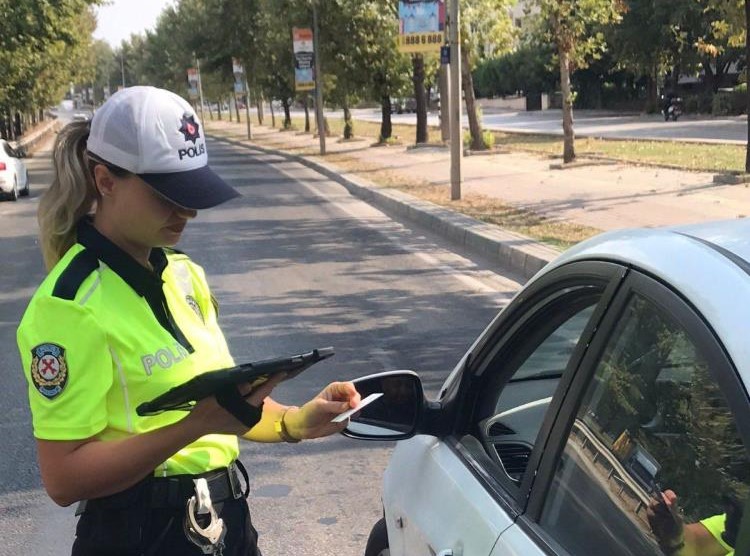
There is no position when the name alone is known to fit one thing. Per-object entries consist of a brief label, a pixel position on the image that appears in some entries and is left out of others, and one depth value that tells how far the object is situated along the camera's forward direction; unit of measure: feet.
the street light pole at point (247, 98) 147.30
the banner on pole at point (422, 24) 57.57
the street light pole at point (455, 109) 50.72
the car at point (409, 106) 247.91
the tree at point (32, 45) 84.12
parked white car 66.39
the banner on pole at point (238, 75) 145.22
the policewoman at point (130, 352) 5.80
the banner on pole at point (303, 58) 98.53
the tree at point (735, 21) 50.96
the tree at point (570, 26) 62.39
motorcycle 134.82
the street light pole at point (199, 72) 197.47
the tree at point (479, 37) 84.69
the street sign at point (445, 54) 52.47
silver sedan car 4.92
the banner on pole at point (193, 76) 197.14
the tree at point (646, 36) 144.15
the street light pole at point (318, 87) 97.15
